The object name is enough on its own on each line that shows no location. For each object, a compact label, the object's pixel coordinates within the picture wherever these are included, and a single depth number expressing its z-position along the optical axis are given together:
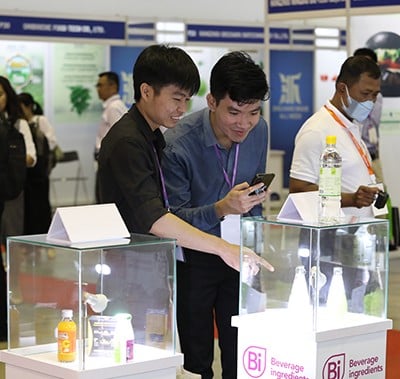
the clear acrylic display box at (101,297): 2.98
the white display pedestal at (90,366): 2.94
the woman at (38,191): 8.59
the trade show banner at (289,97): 13.66
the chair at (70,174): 13.39
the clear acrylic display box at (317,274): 3.45
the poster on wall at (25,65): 12.62
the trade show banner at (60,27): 11.21
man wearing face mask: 4.77
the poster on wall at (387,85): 7.55
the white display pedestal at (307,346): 3.43
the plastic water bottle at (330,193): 3.58
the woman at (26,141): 6.64
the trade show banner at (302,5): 7.78
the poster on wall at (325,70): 14.20
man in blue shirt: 3.90
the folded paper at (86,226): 3.04
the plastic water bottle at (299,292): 3.48
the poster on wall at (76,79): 13.35
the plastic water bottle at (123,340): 3.01
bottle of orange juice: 2.97
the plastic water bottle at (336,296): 3.53
